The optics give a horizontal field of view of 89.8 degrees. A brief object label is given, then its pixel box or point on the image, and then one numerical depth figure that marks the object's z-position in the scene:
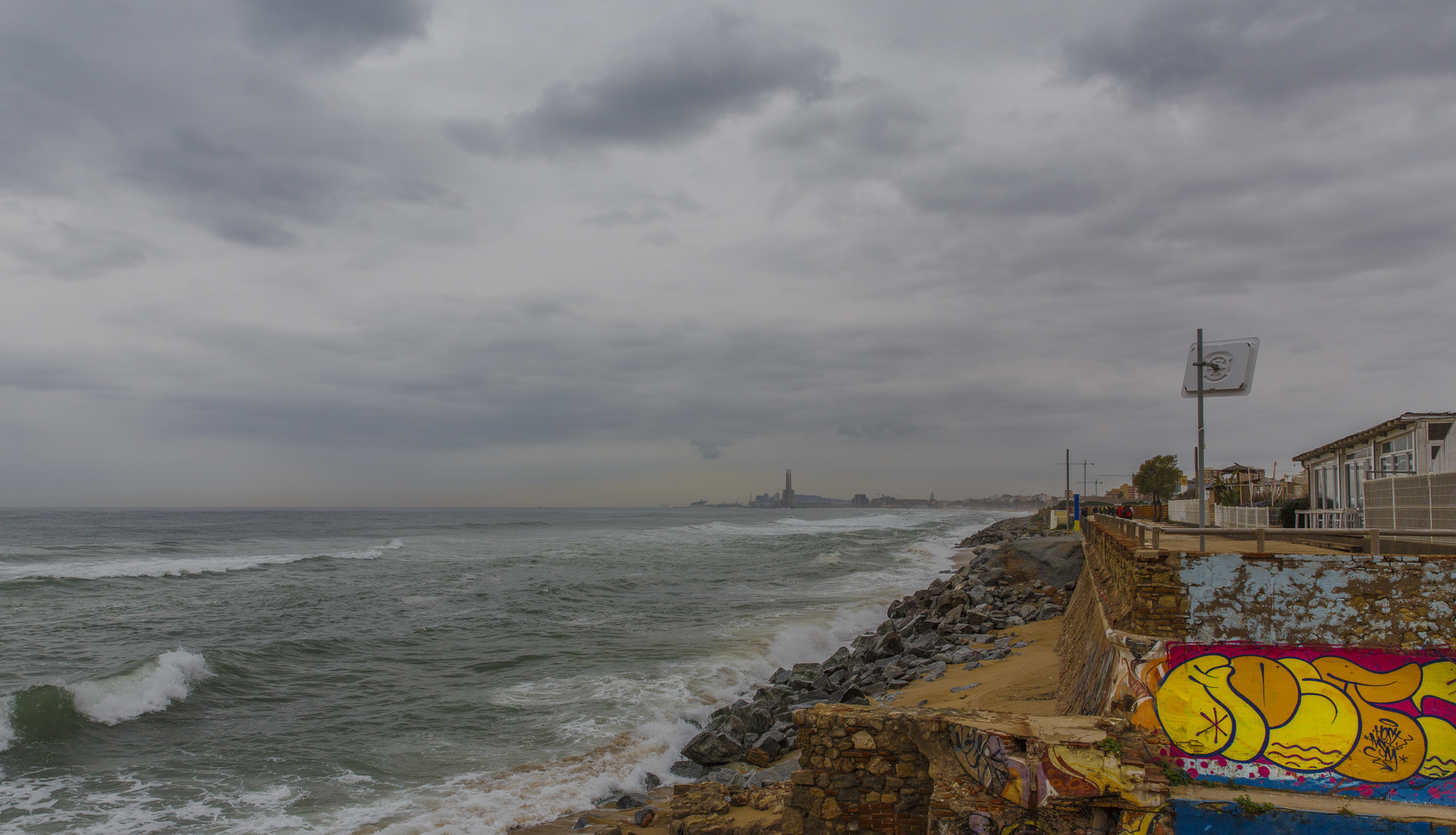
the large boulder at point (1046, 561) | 22.31
